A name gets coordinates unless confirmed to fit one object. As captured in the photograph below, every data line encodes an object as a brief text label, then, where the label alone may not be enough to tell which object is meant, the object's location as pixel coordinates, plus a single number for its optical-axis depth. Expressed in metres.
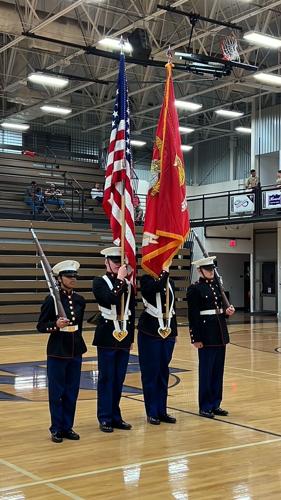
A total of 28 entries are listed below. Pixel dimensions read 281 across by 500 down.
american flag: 6.57
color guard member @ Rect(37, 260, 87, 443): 5.80
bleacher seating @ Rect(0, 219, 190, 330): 19.73
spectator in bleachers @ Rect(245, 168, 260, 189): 21.70
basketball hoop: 16.58
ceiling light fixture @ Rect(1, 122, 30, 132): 26.44
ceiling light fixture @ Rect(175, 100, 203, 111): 22.05
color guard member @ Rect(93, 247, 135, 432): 6.14
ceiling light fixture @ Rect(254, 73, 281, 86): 19.26
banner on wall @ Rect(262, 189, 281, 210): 20.12
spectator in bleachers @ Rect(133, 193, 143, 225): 22.75
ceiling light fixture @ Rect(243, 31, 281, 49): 15.83
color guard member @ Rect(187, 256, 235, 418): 6.77
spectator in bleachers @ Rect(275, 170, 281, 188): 20.62
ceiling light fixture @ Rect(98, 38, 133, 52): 17.05
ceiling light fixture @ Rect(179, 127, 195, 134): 26.48
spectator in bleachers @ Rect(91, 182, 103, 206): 24.16
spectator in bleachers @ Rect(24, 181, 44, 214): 21.44
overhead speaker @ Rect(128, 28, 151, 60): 16.29
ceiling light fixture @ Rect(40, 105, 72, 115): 23.52
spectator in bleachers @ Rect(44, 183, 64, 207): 22.50
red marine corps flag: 6.80
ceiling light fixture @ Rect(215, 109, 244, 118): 23.73
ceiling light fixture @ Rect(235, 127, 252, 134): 26.58
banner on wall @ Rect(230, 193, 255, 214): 21.30
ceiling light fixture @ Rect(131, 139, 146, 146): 28.59
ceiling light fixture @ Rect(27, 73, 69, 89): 19.64
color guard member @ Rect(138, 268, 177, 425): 6.50
